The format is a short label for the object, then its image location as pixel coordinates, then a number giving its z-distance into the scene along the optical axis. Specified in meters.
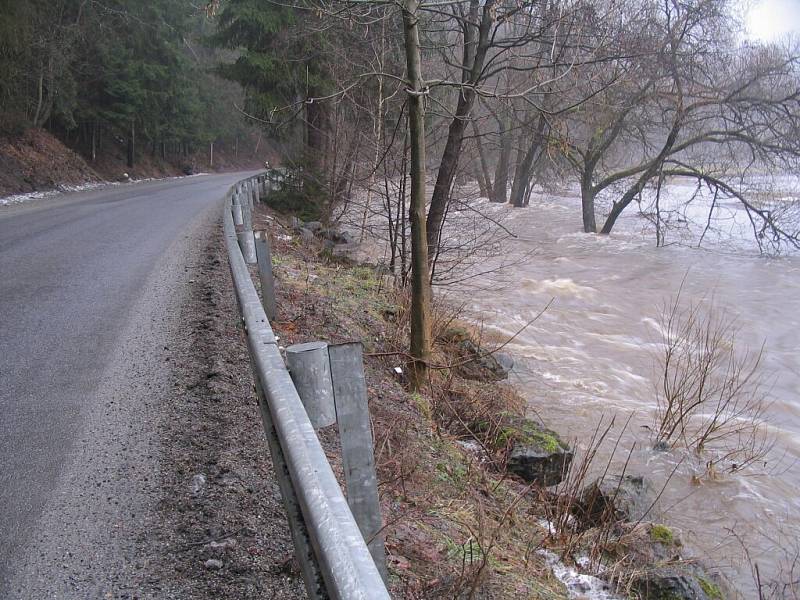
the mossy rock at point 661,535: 5.00
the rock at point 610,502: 5.25
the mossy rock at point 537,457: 5.96
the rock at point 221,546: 2.72
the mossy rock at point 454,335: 8.77
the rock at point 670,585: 4.23
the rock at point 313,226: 16.12
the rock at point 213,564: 2.61
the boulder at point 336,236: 16.05
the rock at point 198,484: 3.21
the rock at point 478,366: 8.34
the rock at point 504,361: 9.23
